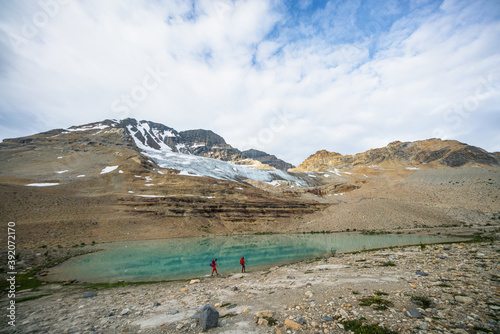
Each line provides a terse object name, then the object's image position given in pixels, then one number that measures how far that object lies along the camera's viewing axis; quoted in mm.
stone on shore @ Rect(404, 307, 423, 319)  5758
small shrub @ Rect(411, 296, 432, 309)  6512
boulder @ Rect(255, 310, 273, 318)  7137
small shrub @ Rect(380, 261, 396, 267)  13492
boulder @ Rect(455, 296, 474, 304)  6418
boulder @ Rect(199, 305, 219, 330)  6738
